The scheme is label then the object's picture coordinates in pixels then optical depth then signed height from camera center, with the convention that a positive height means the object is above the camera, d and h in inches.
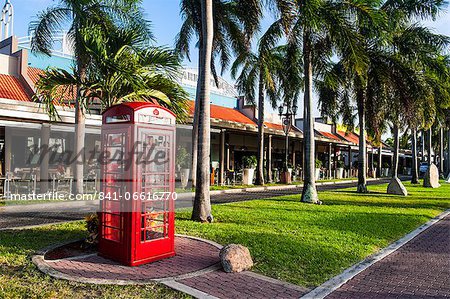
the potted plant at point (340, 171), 1352.4 -16.9
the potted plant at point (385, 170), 1669.5 -15.1
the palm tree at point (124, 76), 307.3 +74.5
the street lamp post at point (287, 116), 947.3 +124.5
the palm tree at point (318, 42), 468.5 +172.9
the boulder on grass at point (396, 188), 718.0 -41.0
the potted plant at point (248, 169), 879.7 -7.4
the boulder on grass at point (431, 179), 951.6 -30.5
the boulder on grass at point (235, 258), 211.5 -52.4
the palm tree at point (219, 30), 616.7 +229.8
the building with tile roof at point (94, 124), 589.6 +80.6
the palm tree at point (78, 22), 495.7 +193.3
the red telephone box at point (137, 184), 216.2 -11.3
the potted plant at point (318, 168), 1127.7 -5.6
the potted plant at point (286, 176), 986.1 -26.1
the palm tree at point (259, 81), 810.3 +190.9
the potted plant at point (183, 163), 731.4 +4.8
